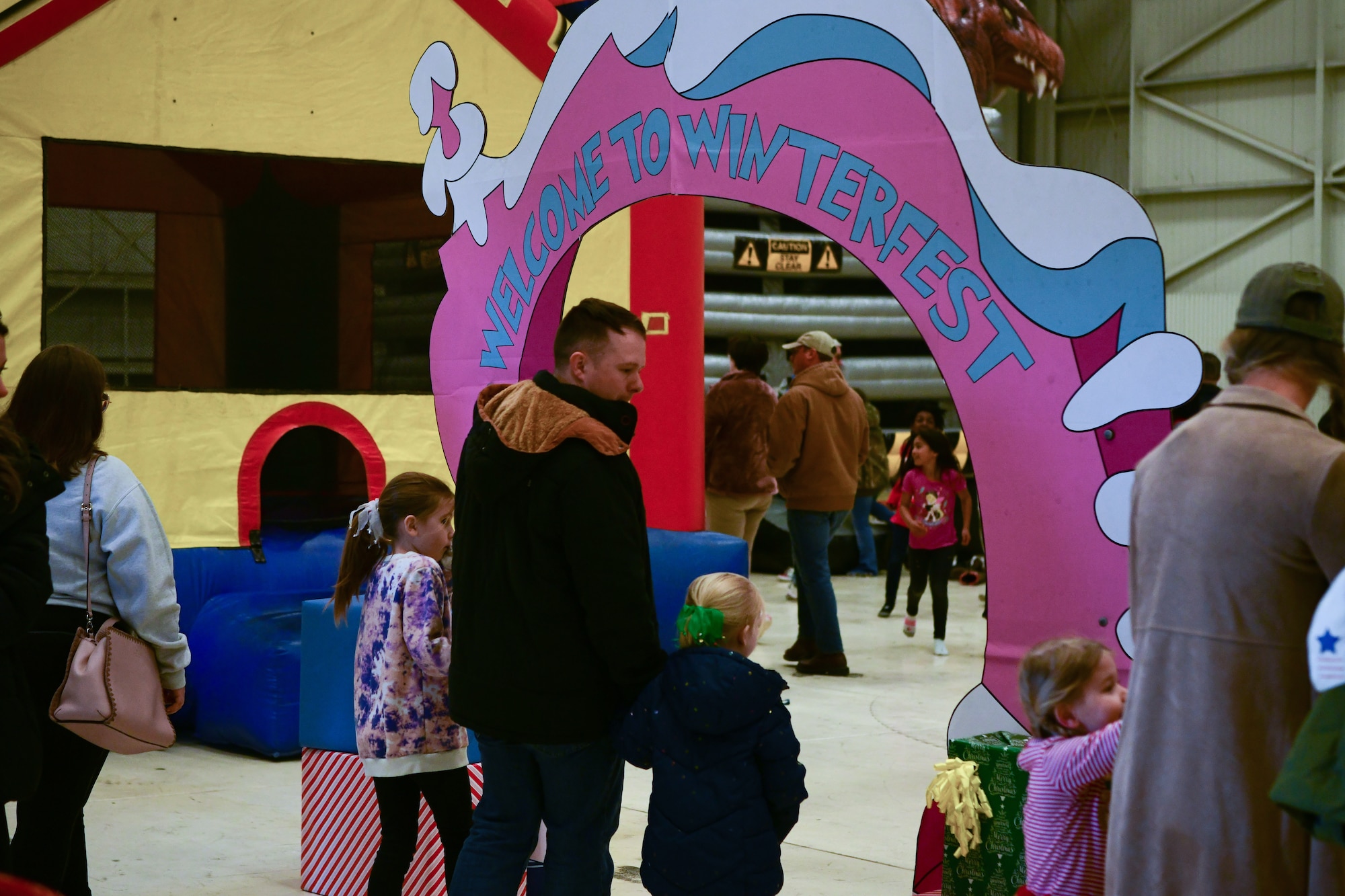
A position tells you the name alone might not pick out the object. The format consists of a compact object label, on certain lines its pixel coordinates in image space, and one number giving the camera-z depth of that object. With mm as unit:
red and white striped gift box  4406
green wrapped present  3469
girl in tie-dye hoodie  3807
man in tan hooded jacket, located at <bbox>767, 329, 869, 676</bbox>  8086
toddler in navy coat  3119
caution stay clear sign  13625
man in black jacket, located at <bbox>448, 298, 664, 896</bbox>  3189
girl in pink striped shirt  2963
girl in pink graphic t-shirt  8859
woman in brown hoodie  8461
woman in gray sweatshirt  3695
